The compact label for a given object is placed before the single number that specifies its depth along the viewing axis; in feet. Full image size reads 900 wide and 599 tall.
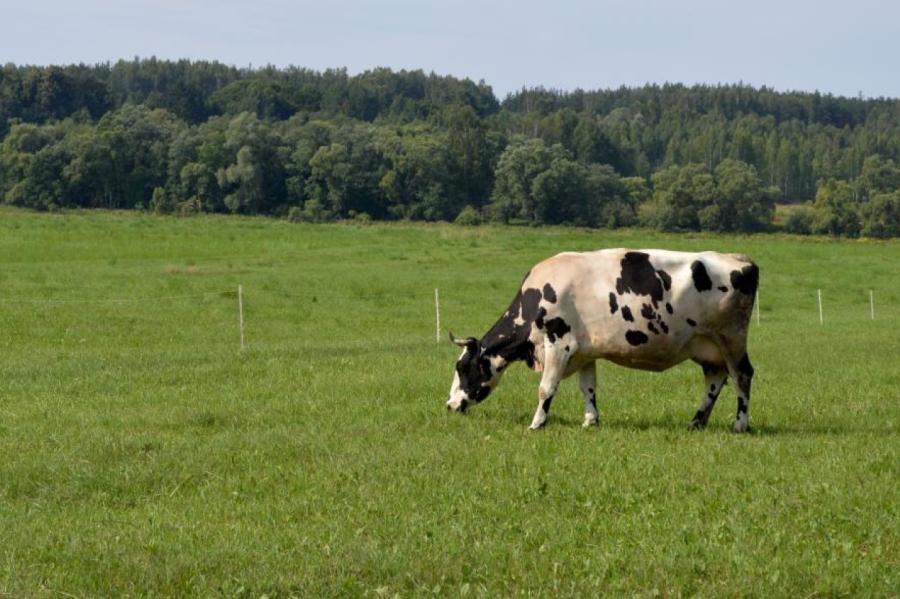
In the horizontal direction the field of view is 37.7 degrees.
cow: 53.88
